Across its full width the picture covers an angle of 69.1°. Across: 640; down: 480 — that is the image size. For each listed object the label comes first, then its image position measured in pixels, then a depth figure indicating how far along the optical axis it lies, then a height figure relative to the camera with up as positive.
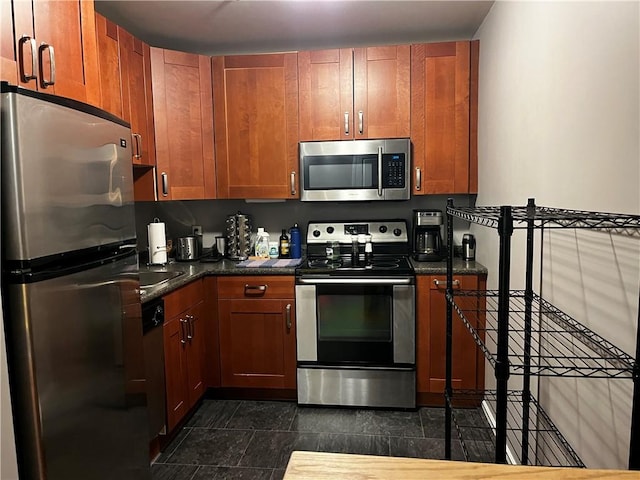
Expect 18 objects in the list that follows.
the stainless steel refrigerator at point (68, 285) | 1.25 -0.25
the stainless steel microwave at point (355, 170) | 3.03 +0.19
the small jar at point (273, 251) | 3.44 -0.38
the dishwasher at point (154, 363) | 2.22 -0.79
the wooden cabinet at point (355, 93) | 3.04 +0.70
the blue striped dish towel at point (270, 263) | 3.05 -0.42
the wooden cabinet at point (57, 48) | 1.50 +0.57
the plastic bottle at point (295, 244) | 3.38 -0.32
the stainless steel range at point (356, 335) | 2.86 -0.85
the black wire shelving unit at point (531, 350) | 1.23 -0.53
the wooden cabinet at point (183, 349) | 2.53 -0.86
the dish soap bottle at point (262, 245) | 3.42 -0.33
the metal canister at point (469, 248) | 3.13 -0.35
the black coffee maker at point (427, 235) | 3.12 -0.26
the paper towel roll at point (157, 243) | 3.07 -0.27
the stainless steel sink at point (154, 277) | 2.54 -0.43
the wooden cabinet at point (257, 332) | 2.98 -0.85
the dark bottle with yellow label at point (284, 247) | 3.42 -0.34
